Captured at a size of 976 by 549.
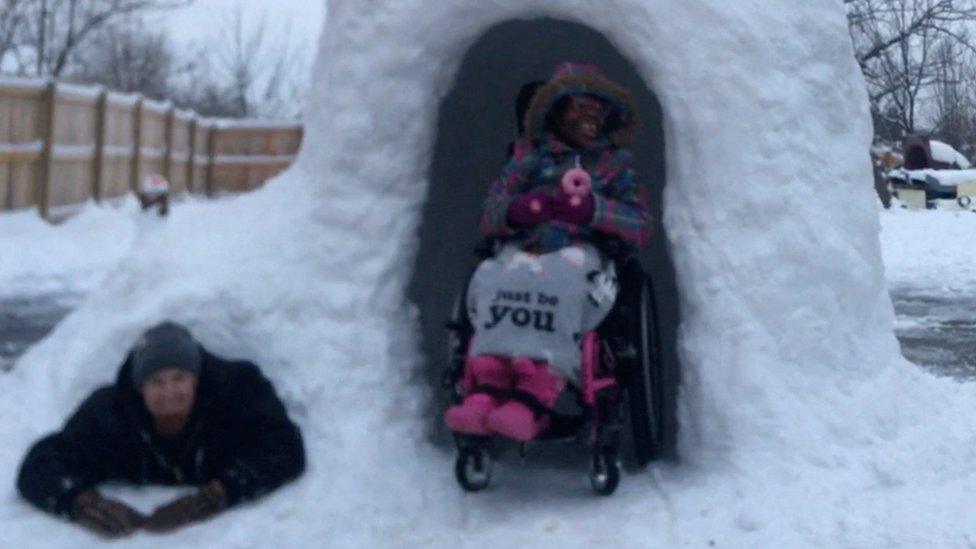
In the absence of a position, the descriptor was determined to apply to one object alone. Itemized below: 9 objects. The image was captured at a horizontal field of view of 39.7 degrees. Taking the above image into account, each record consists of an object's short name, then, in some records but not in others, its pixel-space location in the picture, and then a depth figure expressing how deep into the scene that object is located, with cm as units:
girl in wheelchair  418
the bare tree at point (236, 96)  4072
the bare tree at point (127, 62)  3428
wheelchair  433
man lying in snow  402
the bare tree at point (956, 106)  4925
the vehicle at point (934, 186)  2862
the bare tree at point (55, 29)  2909
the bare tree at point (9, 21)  2812
